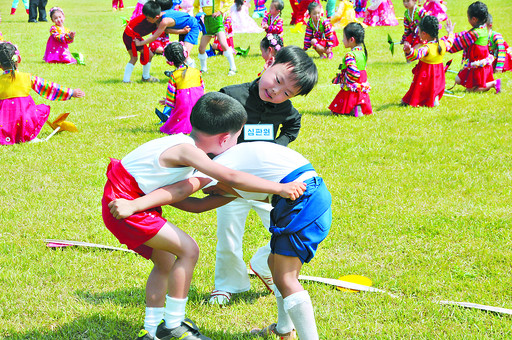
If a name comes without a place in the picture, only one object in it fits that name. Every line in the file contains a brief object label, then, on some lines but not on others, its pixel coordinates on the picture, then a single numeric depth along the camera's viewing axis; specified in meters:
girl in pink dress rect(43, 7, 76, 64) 12.59
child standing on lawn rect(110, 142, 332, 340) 2.68
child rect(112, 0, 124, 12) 24.29
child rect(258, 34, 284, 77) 6.17
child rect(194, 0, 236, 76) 11.32
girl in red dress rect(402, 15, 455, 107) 8.54
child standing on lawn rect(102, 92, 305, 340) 2.70
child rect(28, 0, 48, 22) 20.81
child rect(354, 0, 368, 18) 20.48
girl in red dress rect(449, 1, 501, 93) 9.51
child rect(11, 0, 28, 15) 22.77
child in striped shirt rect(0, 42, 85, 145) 6.95
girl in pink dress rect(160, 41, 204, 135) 7.47
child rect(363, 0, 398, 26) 18.25
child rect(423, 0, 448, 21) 14.91
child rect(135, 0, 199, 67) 10.55
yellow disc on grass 3.74
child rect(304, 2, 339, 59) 13.17
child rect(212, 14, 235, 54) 13.37
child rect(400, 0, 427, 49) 12.50
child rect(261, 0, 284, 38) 13.27
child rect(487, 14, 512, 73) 9.94
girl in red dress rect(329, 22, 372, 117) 8.17
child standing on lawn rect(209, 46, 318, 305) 3.49
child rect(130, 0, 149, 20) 15.23
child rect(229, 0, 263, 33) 17.69
